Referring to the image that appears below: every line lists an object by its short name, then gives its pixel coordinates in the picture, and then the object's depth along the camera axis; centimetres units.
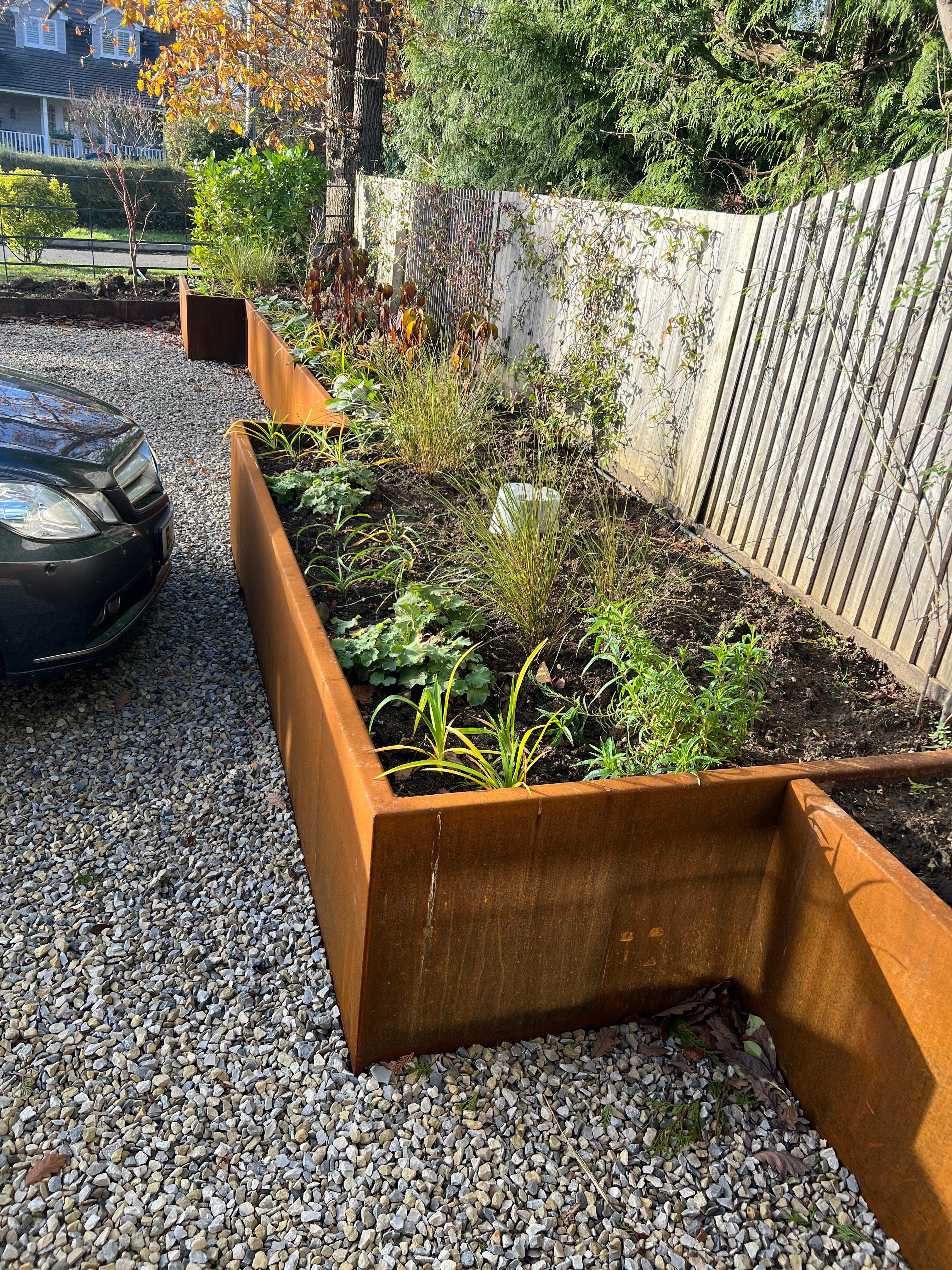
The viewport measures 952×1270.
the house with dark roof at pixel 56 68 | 3034
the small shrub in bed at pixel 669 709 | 240
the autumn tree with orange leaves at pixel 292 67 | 1062
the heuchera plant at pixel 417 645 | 277
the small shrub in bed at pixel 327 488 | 401
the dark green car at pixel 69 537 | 307
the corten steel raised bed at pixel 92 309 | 1077
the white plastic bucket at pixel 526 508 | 323
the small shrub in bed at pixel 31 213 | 1341
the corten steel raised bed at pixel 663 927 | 186
